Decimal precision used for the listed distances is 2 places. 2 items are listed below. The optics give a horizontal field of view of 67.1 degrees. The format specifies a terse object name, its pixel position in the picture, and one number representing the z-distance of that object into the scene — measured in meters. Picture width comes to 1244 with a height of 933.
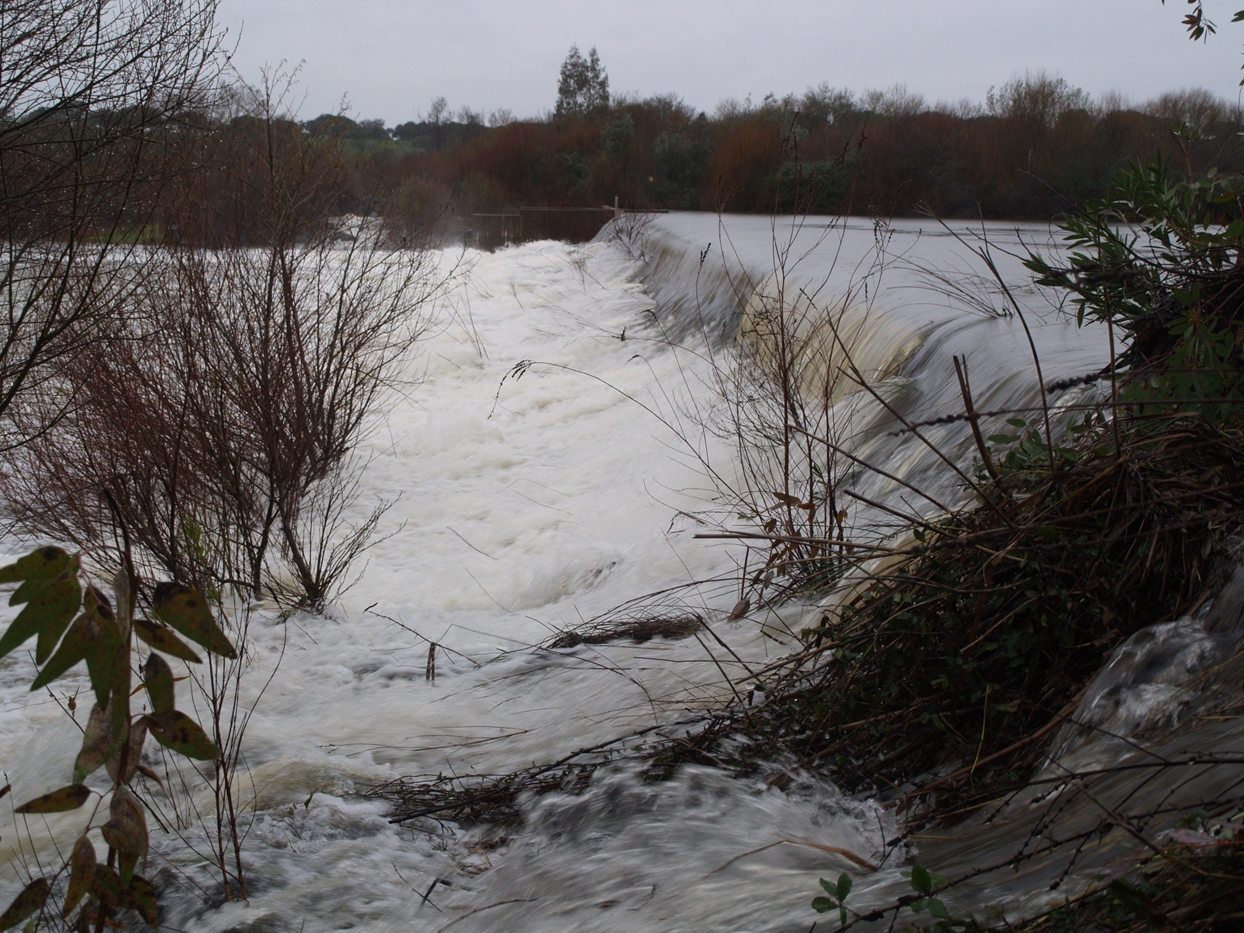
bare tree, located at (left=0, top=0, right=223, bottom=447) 5.63
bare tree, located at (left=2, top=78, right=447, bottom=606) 5.42
